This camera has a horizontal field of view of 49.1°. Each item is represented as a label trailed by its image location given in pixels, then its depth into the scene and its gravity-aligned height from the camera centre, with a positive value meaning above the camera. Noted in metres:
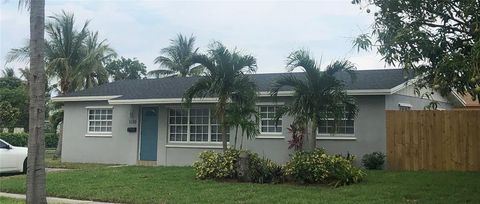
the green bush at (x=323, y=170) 12.63 -0.69
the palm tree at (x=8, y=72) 60.38 +7.52
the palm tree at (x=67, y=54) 27.12 +4.50
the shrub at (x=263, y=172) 13.24 -0.78
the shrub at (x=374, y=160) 16.09 -0.53
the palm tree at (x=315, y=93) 13.70 +1.29
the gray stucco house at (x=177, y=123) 16.80 +0.63
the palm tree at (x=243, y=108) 14.67 +0.93
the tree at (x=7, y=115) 36.37 +1.58
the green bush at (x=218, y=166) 13.70 -0.67
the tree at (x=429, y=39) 6.68 +1.46
